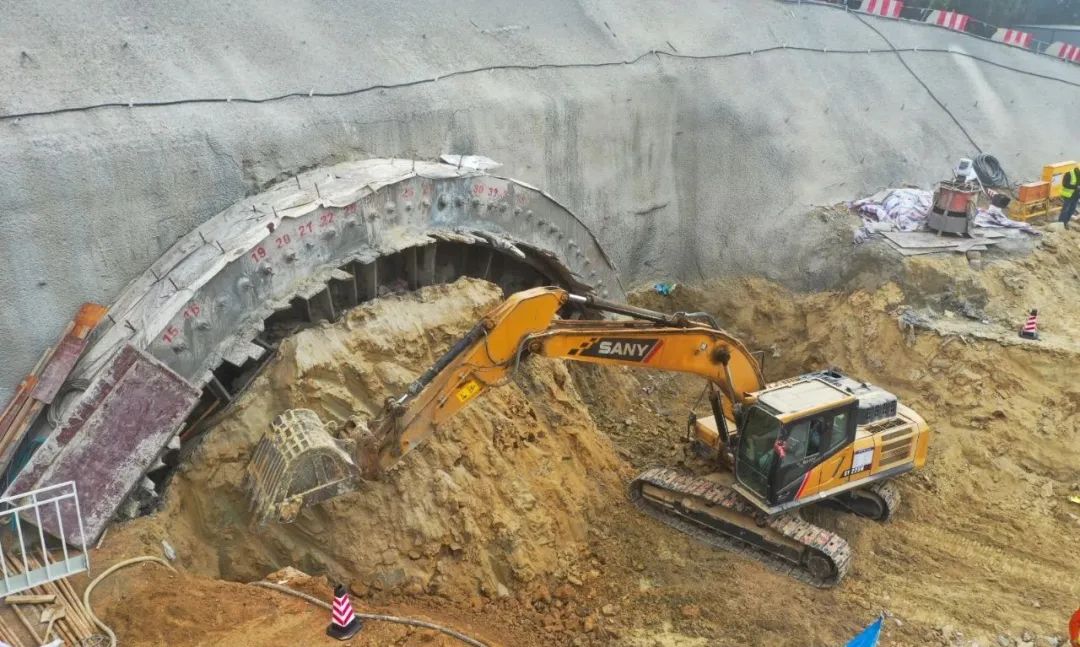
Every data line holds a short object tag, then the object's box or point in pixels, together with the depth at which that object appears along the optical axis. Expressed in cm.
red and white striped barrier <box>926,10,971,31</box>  2145
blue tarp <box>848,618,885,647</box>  732
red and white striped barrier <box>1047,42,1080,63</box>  2345
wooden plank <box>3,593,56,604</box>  703
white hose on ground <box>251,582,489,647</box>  777
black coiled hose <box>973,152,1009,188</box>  1850
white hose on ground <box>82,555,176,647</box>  700
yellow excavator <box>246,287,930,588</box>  800
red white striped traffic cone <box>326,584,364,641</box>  738
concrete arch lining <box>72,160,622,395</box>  845
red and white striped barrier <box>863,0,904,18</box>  2039
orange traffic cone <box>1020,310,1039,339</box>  1322
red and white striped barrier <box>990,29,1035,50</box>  2268
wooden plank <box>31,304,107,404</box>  810
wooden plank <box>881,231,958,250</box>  1455
